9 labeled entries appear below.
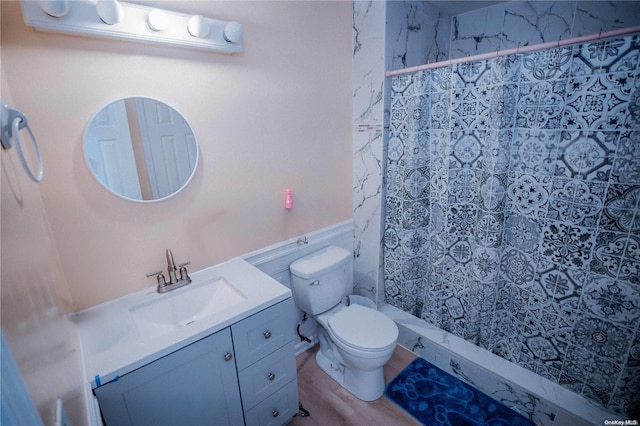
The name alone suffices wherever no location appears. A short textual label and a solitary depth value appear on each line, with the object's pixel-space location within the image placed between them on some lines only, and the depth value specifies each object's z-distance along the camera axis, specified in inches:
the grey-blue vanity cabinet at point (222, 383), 42.3
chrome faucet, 57.5
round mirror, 50.1
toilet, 67.5
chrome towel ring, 27.9
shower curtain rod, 47.8
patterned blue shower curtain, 52.9
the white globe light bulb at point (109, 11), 44.4
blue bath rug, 66.8
